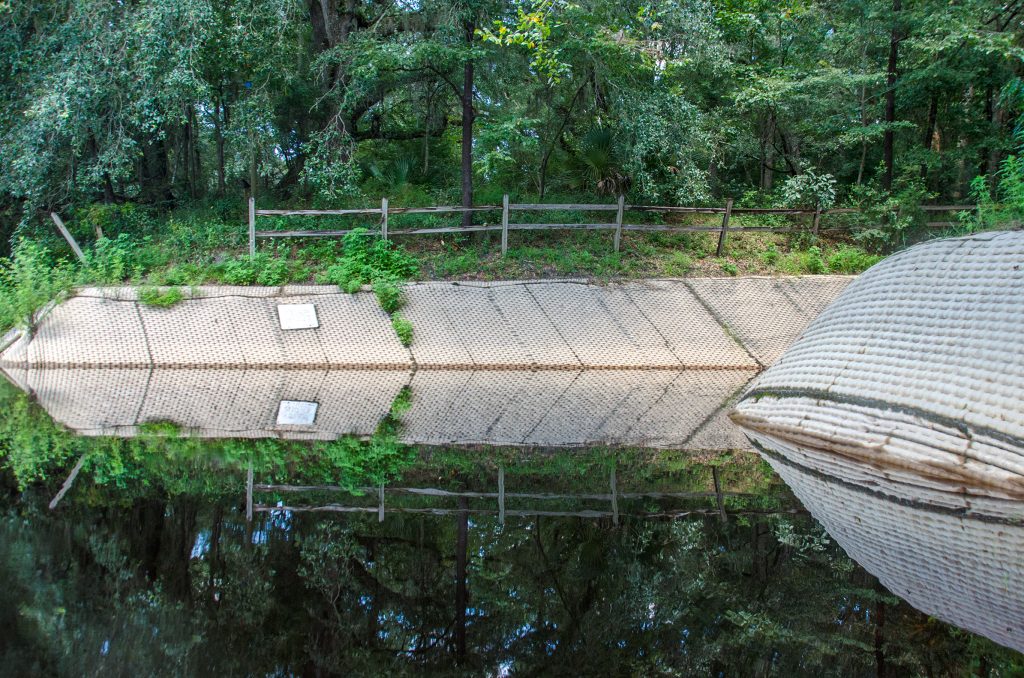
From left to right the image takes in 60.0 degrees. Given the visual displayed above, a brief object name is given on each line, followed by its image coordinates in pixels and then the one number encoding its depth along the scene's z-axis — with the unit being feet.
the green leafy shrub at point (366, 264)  49.62
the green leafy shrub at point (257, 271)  49.39
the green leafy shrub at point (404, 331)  45.62
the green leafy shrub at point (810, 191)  57.41
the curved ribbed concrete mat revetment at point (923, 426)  16.26
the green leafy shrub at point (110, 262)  49.55
